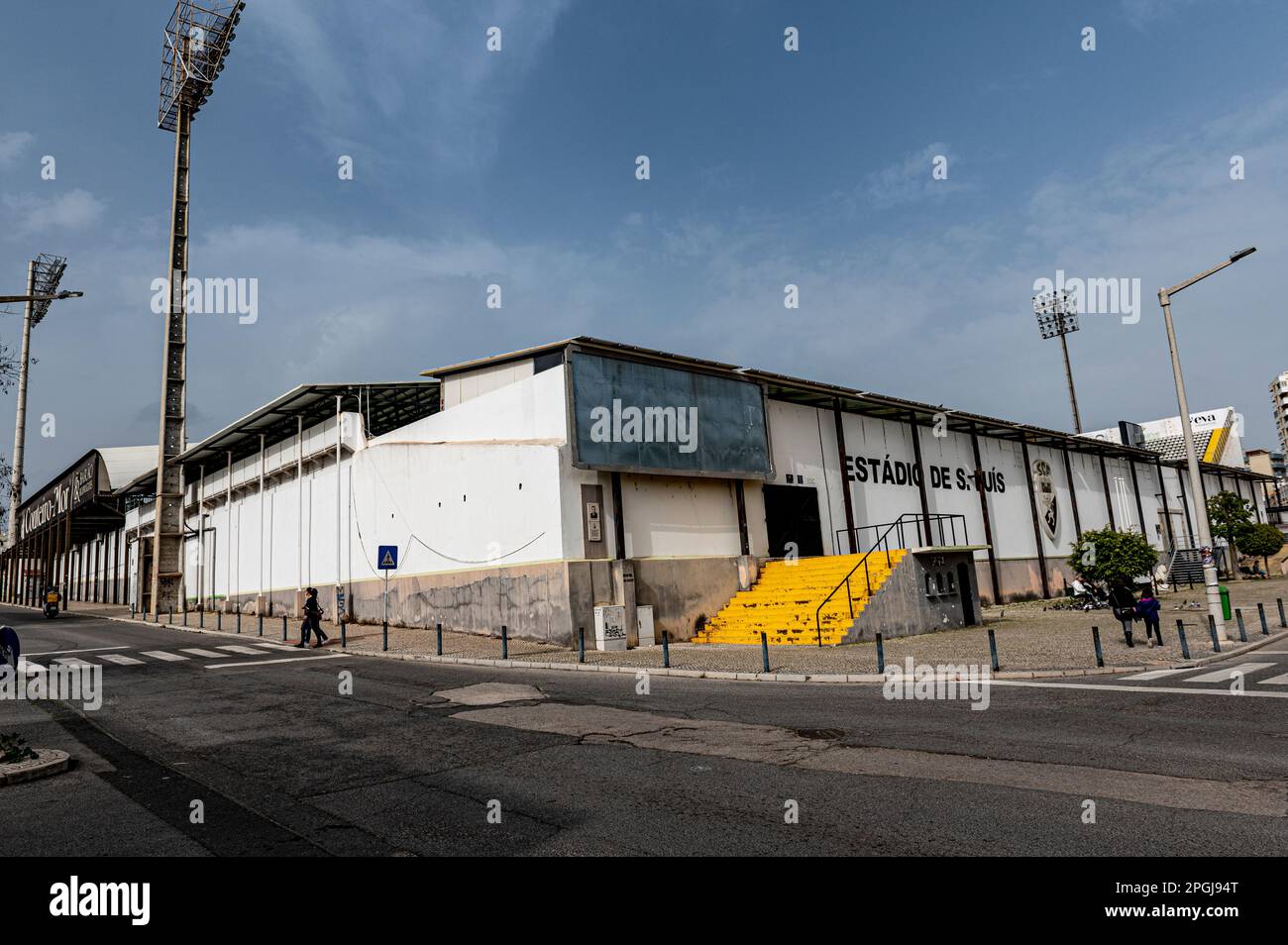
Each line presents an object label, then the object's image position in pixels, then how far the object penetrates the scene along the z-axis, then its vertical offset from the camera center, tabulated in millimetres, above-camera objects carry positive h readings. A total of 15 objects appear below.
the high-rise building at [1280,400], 138500 +22477
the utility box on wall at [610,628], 21297 -1459
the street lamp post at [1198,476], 17234 +1386
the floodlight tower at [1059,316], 69625 +20485
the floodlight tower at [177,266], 43031 +19939
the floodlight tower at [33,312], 64375 +27765
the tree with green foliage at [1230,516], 47938 +708
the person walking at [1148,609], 16891 -1647
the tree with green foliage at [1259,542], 47500 -1021
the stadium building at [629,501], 22953 +2786
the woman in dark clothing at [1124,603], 17250 -1530
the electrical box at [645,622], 22672 -1470
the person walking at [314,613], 23352 -459
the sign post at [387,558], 22002 +985
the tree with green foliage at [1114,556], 28828 -751
